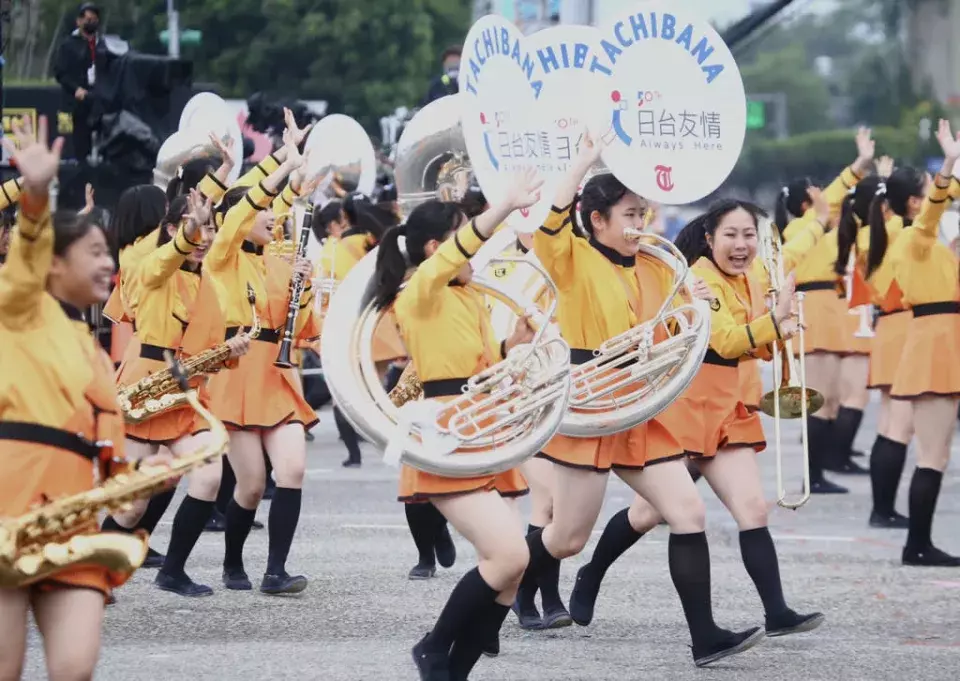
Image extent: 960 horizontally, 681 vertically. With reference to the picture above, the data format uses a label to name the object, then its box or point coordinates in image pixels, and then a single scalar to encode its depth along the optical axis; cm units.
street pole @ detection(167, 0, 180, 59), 5439
